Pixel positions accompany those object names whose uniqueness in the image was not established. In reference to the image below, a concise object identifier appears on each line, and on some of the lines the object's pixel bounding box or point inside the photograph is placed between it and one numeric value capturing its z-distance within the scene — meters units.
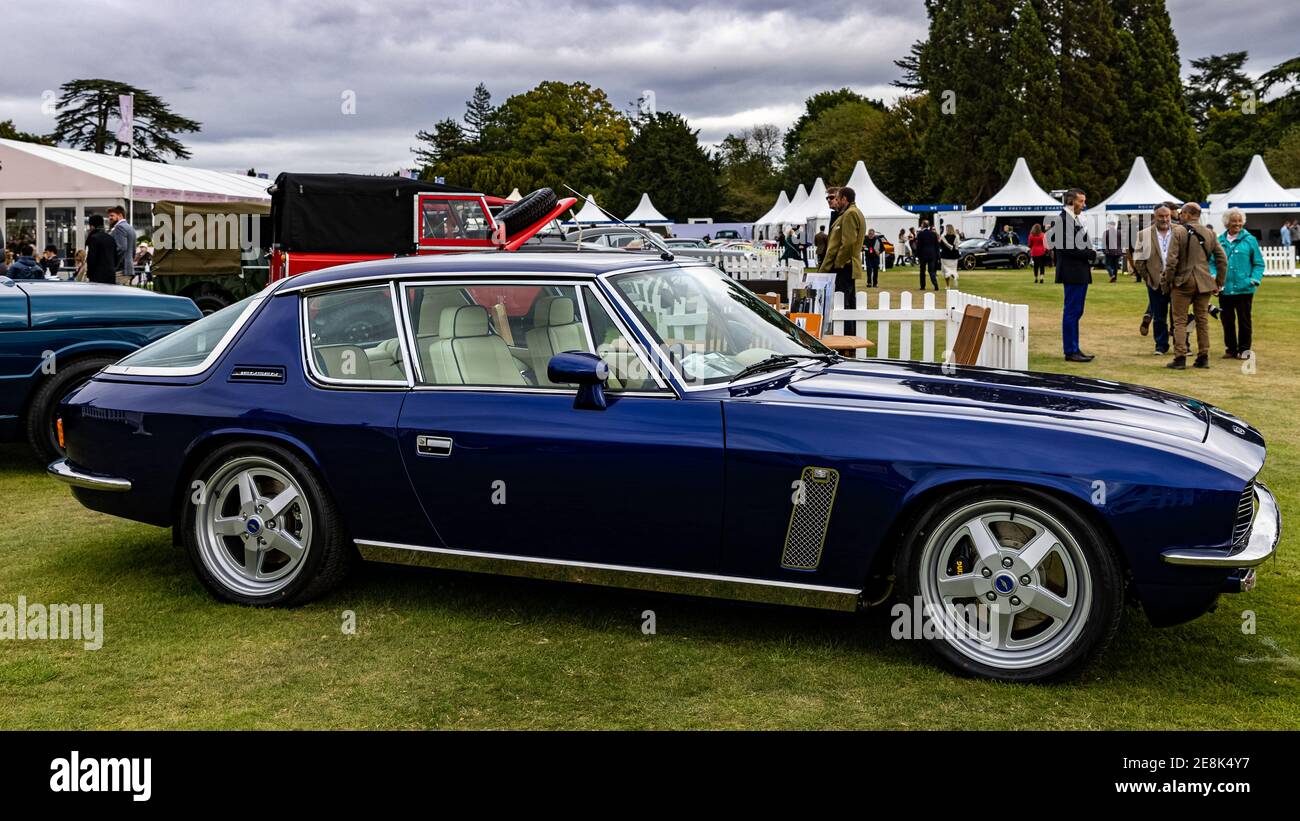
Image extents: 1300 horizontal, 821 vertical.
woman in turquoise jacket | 13.97
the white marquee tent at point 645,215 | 63.91
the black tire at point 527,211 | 17.30
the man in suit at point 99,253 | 16.59
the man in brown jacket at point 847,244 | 13.86
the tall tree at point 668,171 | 105.75
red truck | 18.02
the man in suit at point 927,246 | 29.83
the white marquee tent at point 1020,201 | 47.41
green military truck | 18.58
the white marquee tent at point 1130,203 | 45.59
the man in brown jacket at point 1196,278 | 13.33
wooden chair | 8.91
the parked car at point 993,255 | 44.19
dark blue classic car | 4.01
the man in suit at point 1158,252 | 13.42
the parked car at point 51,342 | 7.88
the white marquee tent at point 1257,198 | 43.11
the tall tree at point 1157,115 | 66.25
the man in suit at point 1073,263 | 13.89
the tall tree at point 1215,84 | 101.00
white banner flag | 20.39
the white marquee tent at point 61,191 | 27.56
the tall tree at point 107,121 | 74.19
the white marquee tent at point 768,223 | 61.06
